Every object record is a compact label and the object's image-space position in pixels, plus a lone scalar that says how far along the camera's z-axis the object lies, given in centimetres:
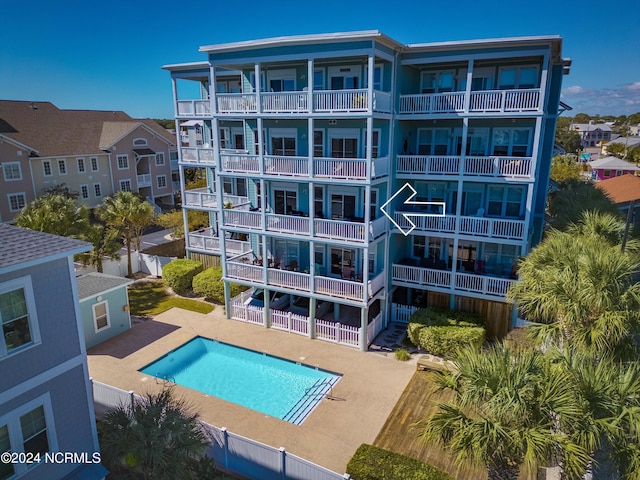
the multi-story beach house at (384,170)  1742
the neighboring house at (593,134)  11556
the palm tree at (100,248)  2439
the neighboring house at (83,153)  3606
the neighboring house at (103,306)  1923
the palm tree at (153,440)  959
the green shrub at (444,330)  1755
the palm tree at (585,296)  1048
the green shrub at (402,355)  1817
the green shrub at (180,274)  2478
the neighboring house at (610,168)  5597
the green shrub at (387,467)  1067
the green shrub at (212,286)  2336
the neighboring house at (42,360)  924
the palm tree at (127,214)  2548
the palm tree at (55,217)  2164
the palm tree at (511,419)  761
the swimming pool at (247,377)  1582
